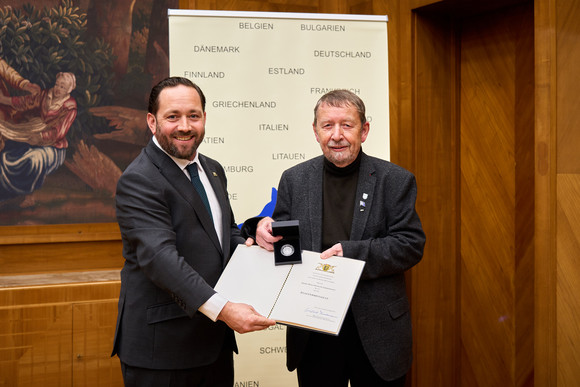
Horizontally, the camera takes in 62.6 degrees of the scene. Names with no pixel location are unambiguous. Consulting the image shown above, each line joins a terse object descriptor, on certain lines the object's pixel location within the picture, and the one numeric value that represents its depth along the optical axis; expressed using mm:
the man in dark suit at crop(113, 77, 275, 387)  1770
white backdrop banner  2959
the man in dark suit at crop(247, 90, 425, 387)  1973
